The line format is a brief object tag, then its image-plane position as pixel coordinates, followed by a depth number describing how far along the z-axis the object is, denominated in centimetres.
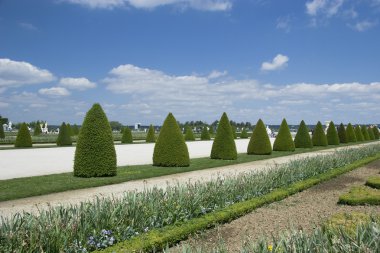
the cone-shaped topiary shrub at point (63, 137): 3253
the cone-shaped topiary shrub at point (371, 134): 5062
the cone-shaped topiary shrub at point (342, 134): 3931
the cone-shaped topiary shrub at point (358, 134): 4416
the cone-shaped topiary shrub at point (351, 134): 4066
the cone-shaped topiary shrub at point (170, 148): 1656
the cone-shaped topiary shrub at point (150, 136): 4100
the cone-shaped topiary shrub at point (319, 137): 3322
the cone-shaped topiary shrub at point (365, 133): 4782
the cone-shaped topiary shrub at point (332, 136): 3609
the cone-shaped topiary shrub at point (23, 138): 2998
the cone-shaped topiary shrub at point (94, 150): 1366
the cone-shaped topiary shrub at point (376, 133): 5400
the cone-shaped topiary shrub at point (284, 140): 2678
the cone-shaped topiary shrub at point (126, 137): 3850
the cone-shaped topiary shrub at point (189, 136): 4578
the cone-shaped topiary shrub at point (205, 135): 4903
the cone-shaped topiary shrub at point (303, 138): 3041
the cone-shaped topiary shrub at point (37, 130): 5027
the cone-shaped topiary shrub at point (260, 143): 2338
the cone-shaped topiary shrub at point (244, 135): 5928
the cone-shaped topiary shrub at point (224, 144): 1972
